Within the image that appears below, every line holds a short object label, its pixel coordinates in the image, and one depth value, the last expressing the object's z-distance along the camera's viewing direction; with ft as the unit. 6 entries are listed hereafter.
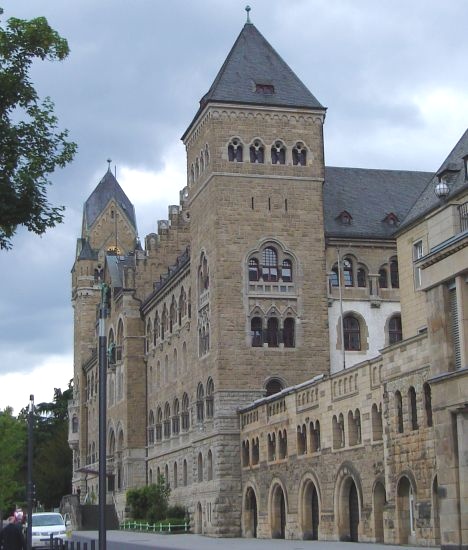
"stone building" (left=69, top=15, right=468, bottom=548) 129.08
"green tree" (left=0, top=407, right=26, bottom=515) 268.62
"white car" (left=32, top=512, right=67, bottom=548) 128.68
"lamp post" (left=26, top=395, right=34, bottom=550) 128.67
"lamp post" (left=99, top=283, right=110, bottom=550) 70.59
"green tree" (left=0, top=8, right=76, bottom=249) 61.62
